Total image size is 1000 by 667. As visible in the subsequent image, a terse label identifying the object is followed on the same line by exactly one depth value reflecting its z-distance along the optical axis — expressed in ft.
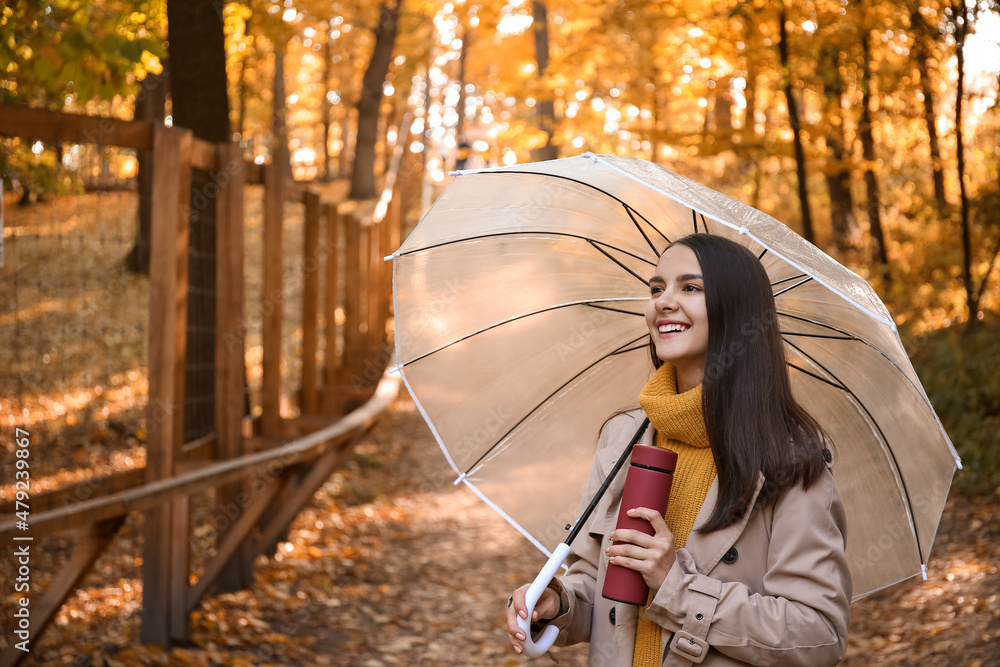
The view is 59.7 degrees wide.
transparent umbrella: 8.89
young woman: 6.55
